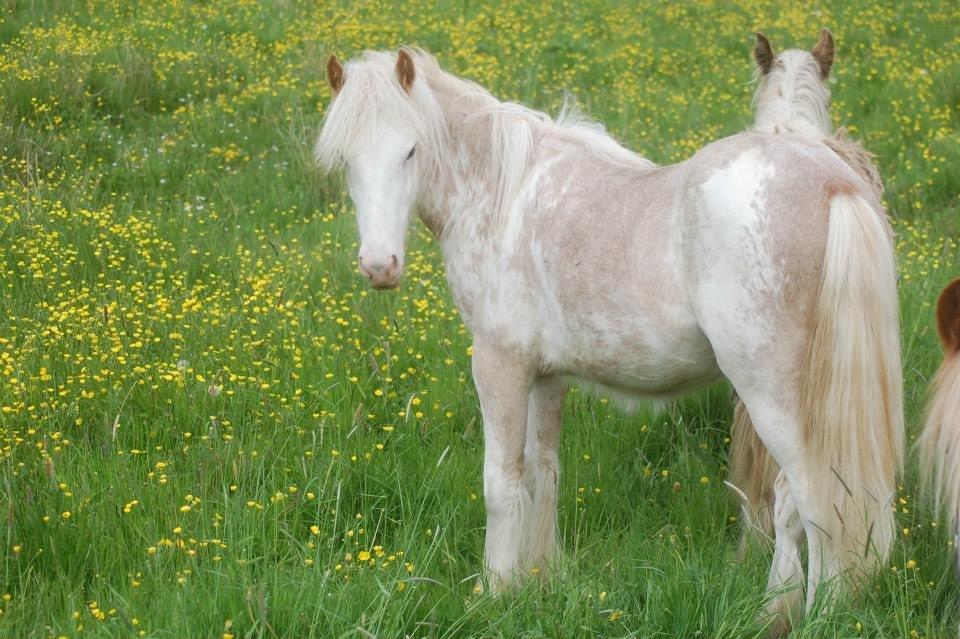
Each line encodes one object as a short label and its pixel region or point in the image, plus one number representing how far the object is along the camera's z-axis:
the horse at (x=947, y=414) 5.76
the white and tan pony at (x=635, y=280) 6.75
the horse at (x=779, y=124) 8.69
